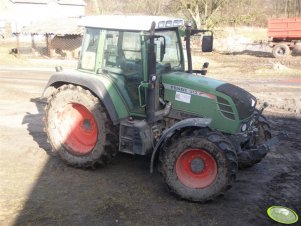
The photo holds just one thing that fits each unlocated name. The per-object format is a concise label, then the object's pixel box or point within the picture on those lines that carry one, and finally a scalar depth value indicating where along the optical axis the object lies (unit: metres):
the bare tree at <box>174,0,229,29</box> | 29.64
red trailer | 22.30
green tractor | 5.28
